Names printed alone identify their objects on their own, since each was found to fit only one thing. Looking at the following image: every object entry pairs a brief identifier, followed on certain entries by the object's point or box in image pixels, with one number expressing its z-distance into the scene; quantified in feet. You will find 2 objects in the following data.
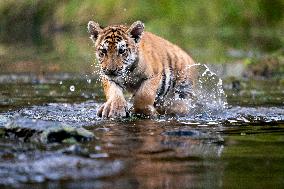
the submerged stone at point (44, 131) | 61.93
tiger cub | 82.53
